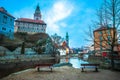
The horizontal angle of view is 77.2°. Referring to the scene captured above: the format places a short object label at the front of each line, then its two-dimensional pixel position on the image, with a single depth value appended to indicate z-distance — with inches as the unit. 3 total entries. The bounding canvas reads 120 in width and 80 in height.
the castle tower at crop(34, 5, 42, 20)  2611.9
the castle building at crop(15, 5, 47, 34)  1943.0
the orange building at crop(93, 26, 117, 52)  379.0
